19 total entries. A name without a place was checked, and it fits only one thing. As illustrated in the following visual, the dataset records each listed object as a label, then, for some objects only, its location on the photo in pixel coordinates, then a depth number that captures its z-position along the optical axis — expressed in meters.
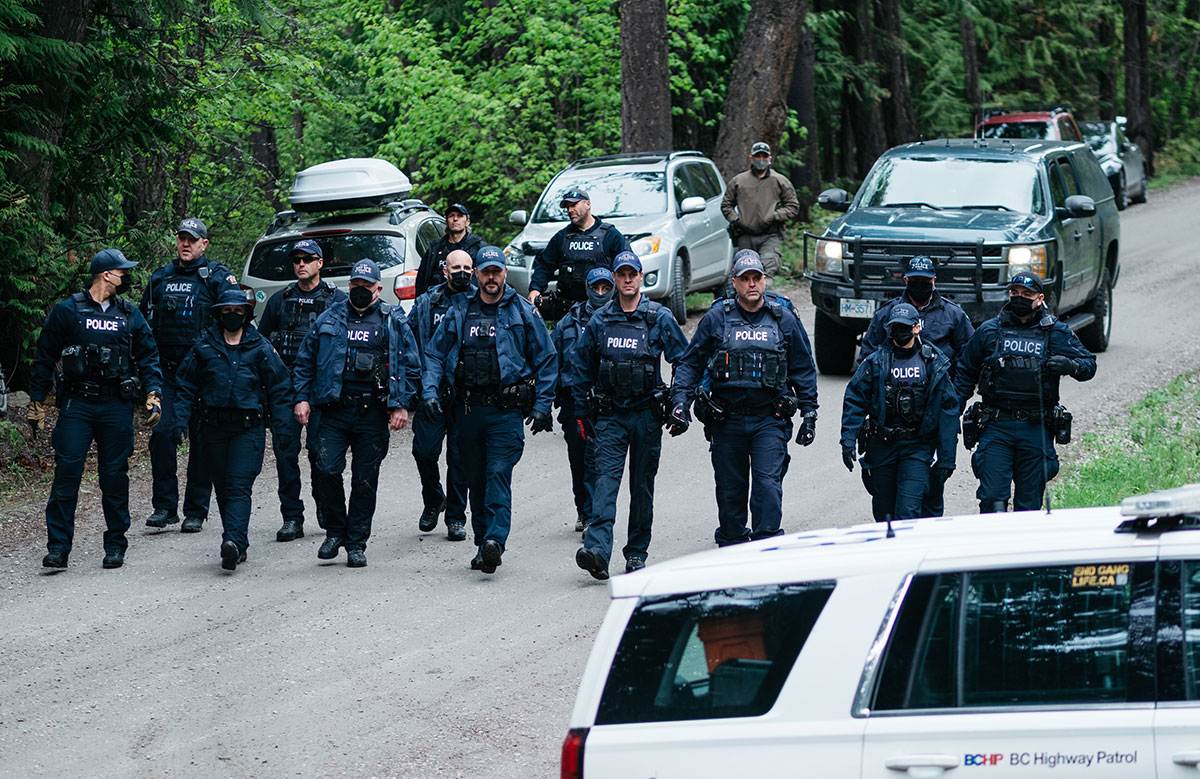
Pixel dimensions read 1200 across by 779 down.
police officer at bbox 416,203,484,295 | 22.78
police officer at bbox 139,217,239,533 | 21.02
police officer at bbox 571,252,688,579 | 17.44
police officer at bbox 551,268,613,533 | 18.86
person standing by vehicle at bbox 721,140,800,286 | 31.53
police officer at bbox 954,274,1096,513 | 17.03
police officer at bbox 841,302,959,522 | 16.42
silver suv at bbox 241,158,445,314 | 27.28
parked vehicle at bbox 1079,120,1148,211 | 58.59
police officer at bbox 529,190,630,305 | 23.19
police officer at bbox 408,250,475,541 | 19.34
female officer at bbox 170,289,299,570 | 19.00
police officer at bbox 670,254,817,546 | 17.03
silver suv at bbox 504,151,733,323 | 32.91
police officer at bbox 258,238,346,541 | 20.19
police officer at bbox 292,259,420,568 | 18.66
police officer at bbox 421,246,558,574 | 18.20
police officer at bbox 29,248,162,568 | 18.67
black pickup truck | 26.41
